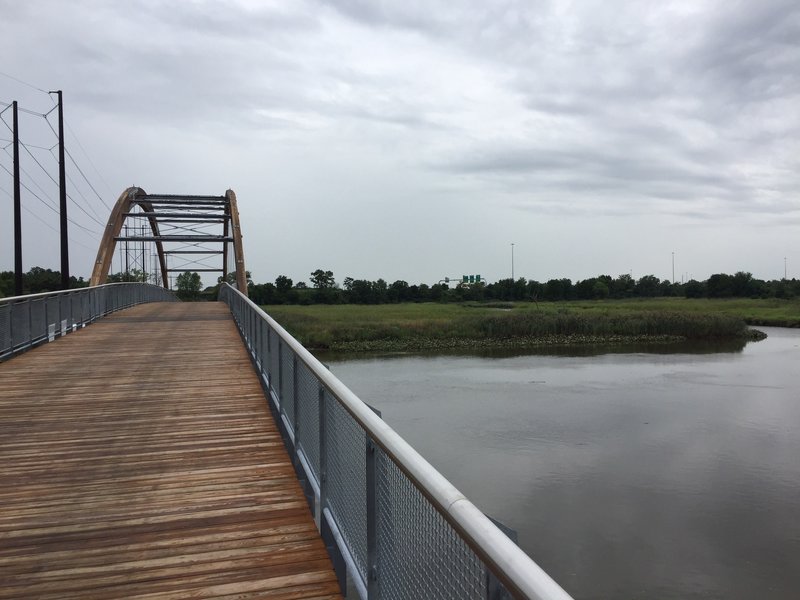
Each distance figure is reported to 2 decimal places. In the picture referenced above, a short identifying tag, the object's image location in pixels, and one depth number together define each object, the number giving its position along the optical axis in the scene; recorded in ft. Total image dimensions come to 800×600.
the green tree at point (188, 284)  273.54
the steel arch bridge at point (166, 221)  76.95
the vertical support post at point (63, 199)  71.10
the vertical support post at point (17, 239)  65.72
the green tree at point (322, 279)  343.05
